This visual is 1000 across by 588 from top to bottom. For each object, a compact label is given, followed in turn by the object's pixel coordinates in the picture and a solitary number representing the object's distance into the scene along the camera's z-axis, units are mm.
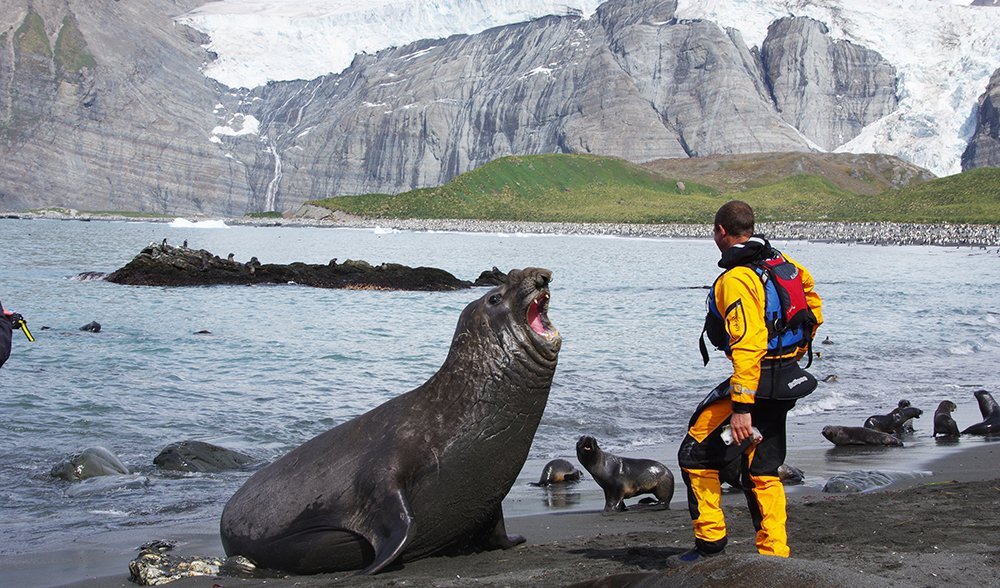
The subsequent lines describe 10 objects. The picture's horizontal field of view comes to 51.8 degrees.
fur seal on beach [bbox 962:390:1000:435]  13250
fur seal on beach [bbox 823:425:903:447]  12492
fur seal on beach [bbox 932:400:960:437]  13133
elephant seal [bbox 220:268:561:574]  6777
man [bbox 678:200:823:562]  6023
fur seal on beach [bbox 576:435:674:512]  9281
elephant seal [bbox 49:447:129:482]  10297
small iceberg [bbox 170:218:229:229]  158300
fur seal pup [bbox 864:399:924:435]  13203
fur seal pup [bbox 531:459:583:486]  10344
